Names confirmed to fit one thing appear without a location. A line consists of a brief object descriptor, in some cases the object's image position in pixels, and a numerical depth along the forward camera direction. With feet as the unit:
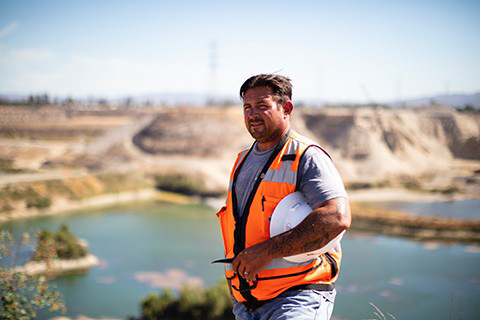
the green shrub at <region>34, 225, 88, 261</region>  59.57
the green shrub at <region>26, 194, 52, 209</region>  91.97
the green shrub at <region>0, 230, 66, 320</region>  11.43
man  5.37
